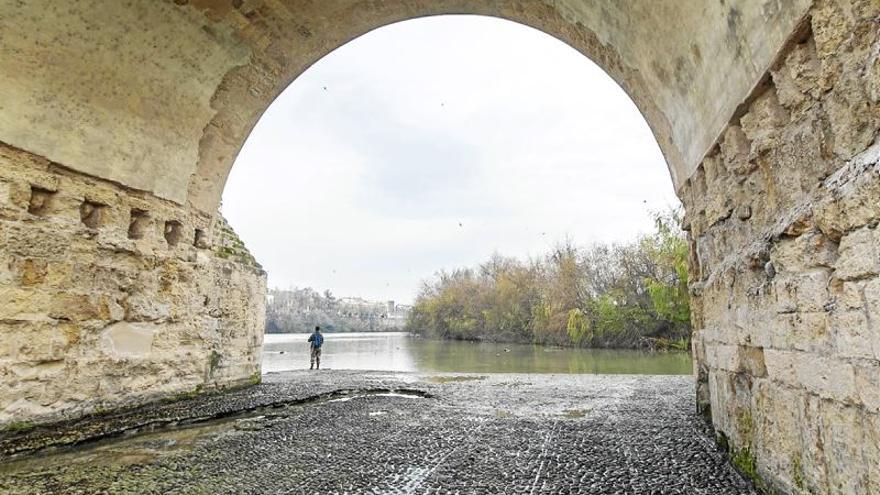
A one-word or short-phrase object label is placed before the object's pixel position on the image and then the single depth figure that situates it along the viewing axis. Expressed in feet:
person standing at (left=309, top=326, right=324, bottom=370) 41.45
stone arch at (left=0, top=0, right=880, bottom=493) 6.13
